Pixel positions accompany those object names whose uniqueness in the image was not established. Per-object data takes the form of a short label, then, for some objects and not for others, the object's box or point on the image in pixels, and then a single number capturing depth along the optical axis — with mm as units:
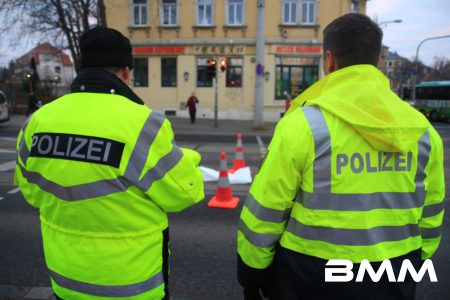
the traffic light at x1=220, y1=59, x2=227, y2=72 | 20233
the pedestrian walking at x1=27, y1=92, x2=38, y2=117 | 19391
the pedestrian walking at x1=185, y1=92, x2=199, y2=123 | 21469
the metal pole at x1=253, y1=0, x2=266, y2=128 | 17283
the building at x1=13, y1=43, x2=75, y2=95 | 25341
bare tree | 18844
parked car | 17828
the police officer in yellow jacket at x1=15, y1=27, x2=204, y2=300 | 1596
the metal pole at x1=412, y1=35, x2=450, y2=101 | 29666
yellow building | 23484
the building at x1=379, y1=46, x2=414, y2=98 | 67150
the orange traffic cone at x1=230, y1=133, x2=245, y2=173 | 8484
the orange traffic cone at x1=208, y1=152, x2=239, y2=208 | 5922
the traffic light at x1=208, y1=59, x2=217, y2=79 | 19766
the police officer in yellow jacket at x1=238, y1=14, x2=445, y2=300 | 1501
